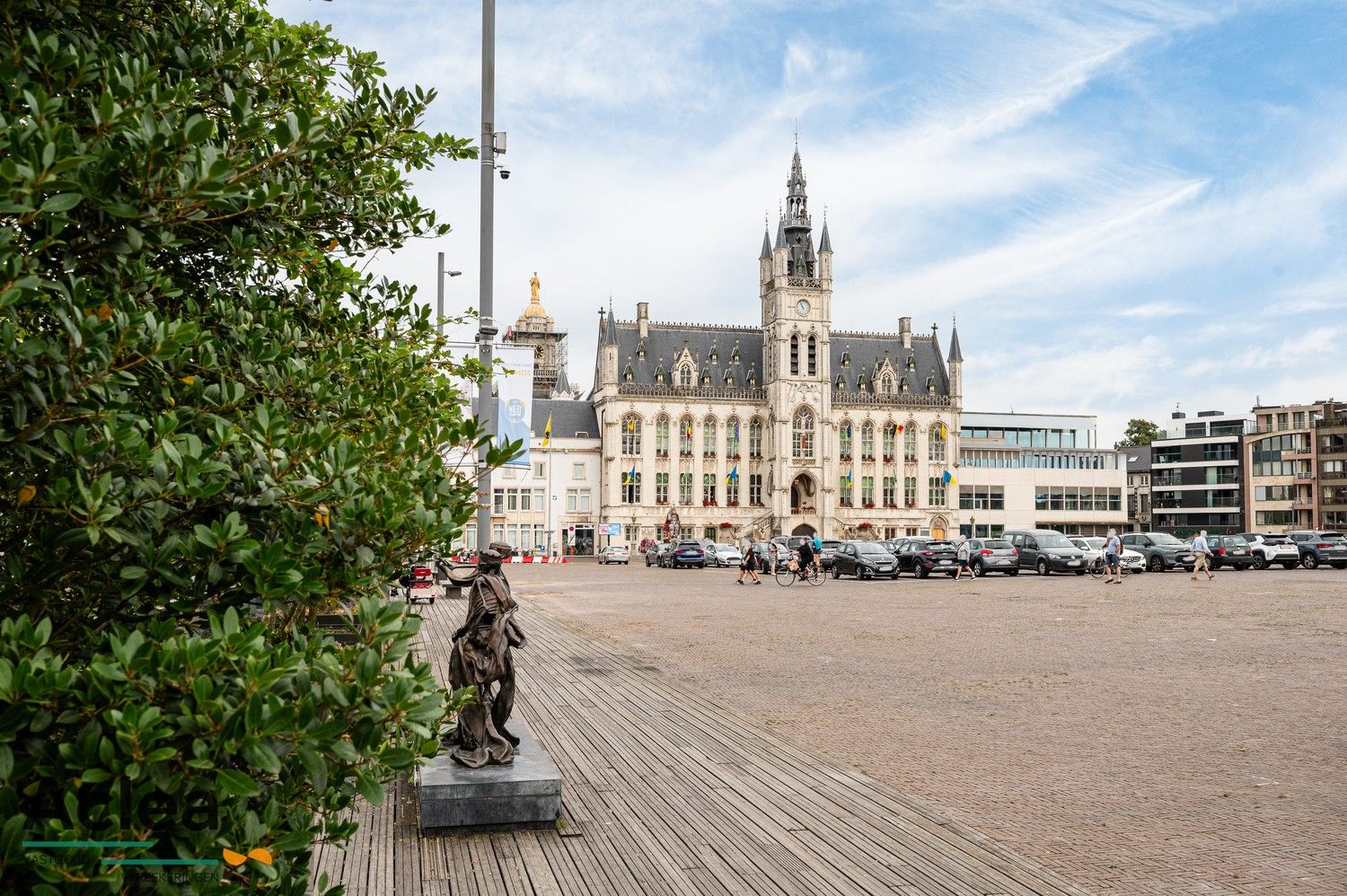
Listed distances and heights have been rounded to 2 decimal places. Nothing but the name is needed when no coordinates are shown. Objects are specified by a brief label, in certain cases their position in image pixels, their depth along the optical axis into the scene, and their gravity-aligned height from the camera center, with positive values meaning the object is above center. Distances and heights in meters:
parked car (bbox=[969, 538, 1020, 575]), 45.32 -2.12
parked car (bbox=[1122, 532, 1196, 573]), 46.71 -1.87
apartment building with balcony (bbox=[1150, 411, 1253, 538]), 108.94 +3.95
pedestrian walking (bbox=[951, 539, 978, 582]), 46.03 -2.09
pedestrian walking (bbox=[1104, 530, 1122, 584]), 38.28 -1.69
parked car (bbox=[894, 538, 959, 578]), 45.53 -2.11
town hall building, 90.31 +7.75
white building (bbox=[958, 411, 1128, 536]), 103.19 +2.99
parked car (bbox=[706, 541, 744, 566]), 60.00 -2.68
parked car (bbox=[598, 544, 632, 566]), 70.31 -3.11
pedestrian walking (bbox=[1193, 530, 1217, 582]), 39.79 -1.68
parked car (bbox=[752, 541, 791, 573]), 44.21 -2.29
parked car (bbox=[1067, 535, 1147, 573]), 45.72 -2.13
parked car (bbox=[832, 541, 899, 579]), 43.94 -2.22
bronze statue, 7.68 -1.18
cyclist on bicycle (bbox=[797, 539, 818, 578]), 40.77 -1.95
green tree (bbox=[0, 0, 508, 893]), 2.46 +0.05
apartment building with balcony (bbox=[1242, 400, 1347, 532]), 98.88 +4.18
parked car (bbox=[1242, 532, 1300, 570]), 49.12 -2.02
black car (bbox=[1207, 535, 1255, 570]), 48.91 -2.06
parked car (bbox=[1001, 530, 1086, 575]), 45.03 -1.87
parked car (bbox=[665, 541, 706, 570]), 59.38 -2.64
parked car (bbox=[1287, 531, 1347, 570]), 48.72 -1.82
